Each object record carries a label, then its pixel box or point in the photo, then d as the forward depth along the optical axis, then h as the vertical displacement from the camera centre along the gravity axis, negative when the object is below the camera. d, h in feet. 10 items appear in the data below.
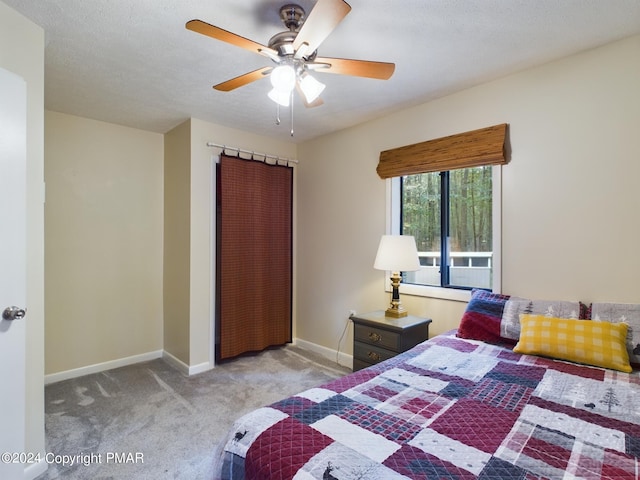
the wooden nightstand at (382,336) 8.18 -2.42
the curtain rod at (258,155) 11.10 +3.10
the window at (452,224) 8.63 +0.47
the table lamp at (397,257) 8.66 -0.44
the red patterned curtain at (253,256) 11.19 -0.56
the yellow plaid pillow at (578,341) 5.41 -1.71
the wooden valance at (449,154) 7.82 +2.25
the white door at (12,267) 5.05 -0.42
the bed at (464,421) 3.14 -2.08
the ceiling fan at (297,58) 4.46 +2.83
